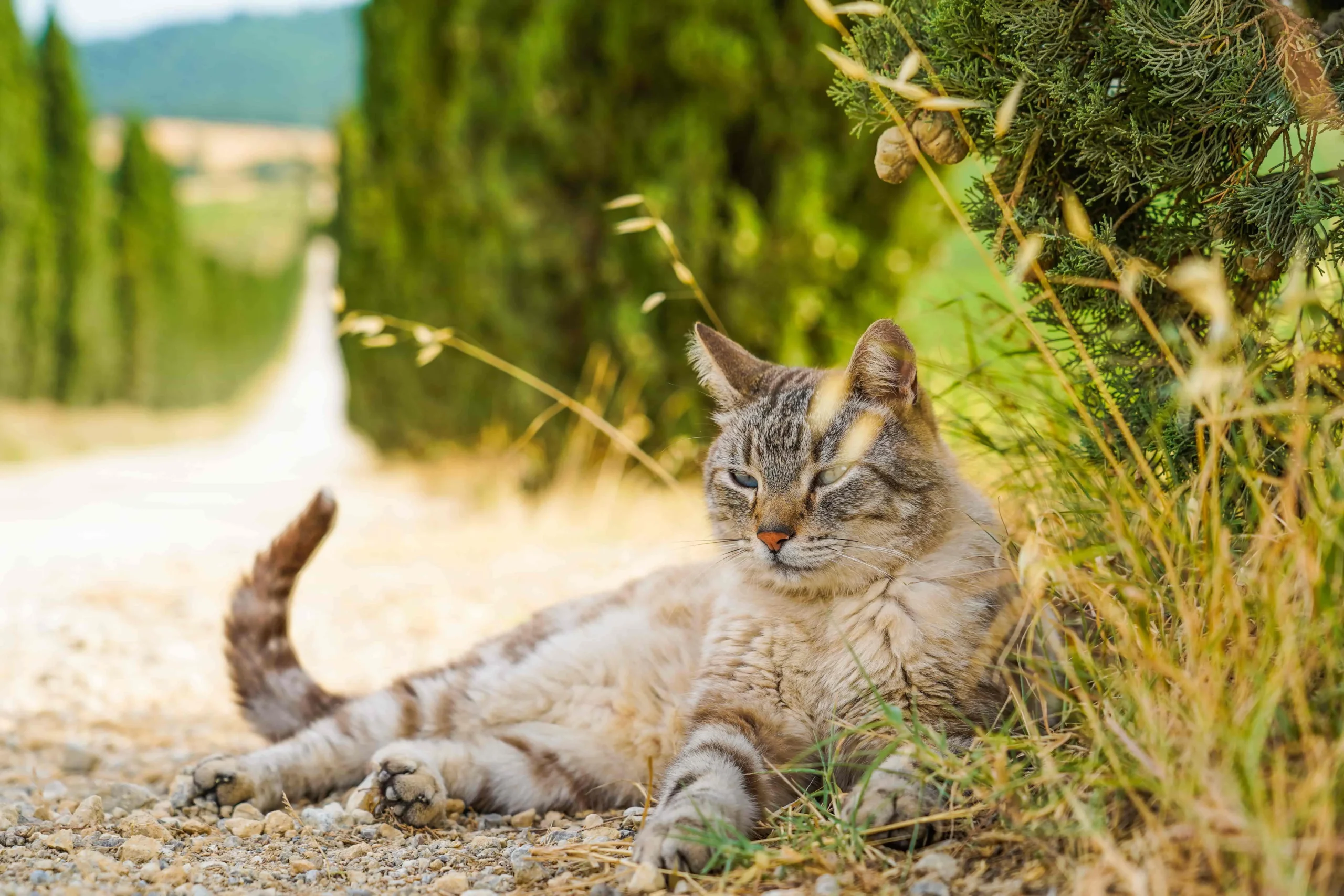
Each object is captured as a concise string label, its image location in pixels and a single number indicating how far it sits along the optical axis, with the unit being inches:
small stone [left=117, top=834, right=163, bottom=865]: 85.5
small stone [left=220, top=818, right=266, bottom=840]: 95.3
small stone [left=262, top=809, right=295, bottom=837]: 96.6
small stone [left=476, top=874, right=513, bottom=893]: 79.6
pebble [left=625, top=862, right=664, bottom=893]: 72.6
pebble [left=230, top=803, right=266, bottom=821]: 101.5
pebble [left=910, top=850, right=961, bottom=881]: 69.1
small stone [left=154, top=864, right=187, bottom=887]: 78.3
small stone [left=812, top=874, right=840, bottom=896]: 68.7
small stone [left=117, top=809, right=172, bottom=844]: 92.6
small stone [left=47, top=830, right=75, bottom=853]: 86.3
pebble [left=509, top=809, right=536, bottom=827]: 103.2
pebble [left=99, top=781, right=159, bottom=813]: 104.6
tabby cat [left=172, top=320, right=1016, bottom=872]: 87.7
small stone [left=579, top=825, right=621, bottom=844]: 88.6
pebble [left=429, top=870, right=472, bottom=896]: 78.9
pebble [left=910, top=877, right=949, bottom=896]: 66.6
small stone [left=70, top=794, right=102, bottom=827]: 94.1
